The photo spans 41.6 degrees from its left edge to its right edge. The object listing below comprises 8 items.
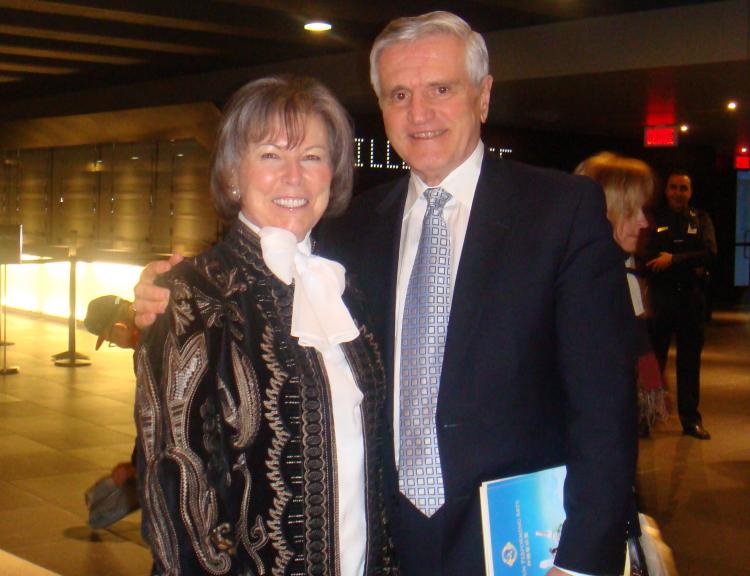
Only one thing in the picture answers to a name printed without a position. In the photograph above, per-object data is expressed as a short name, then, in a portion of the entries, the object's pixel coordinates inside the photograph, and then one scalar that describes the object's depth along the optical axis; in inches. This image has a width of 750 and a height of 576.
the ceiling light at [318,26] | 315.2
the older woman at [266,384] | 67.3
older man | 73.0
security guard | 272.4
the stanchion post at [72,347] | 399.9
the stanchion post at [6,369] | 373.7
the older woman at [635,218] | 134.8
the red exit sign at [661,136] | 501.0
